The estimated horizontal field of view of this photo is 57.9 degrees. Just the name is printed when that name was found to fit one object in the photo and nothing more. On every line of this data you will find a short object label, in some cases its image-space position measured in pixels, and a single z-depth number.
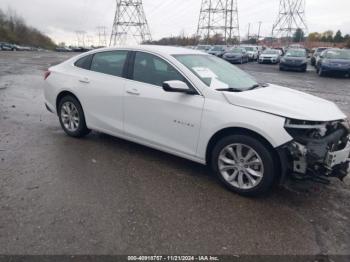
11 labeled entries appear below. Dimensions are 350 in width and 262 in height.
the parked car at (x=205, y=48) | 35.20
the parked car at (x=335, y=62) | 18.39
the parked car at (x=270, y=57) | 29.98
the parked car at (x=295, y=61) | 22.34
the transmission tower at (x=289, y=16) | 55.56
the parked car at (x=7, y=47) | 66.88
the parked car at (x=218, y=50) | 31.32
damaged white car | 3.40
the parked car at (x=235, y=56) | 28.47
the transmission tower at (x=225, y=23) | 56.44
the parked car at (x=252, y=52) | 35.25
